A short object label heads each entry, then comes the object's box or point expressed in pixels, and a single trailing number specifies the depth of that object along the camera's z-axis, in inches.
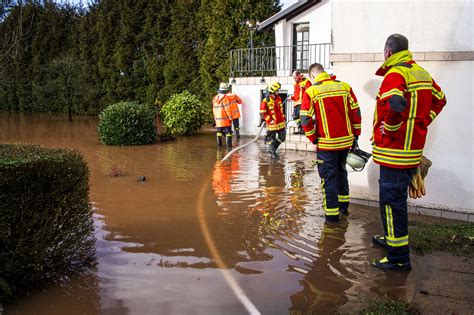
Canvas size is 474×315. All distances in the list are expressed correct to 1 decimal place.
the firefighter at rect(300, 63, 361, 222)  224.4
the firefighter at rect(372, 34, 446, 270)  168.6
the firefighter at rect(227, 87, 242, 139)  535.7
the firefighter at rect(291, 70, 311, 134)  454.6
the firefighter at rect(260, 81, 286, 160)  415.0
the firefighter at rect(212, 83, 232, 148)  520.7
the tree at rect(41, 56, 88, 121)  945.5
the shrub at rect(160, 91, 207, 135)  606.2
